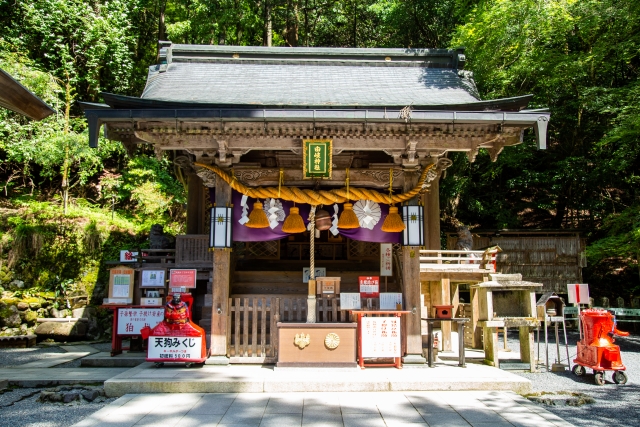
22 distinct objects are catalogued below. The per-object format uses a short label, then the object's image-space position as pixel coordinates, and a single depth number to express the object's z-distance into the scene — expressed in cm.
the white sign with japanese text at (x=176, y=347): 777
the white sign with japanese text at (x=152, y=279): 1092
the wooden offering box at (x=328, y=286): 837
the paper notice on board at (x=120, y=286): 995
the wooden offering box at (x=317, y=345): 770
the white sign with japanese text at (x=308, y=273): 1077
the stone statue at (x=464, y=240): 1188
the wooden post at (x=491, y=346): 852
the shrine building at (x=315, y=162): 772
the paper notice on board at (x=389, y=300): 831
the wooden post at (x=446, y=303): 1048
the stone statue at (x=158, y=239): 1223
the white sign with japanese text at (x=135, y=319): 946
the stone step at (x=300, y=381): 680
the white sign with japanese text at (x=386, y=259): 991
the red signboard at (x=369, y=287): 828
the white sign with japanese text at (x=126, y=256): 1143
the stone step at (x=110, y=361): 905
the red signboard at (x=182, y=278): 904
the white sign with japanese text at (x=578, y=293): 871
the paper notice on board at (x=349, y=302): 810
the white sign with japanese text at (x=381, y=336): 787
